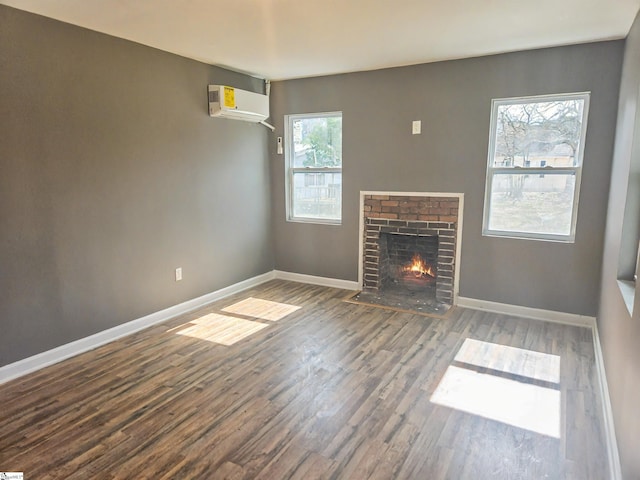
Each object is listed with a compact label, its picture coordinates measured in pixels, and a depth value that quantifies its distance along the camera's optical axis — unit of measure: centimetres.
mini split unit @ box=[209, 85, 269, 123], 396
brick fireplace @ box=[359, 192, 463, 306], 411
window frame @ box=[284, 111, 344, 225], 472
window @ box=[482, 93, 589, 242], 350
